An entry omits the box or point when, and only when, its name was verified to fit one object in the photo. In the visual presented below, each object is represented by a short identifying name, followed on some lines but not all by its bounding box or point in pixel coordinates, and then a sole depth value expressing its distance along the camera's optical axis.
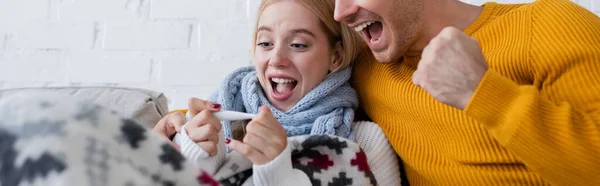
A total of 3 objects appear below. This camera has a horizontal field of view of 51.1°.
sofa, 1.21
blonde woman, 0.99
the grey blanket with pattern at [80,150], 0.52
